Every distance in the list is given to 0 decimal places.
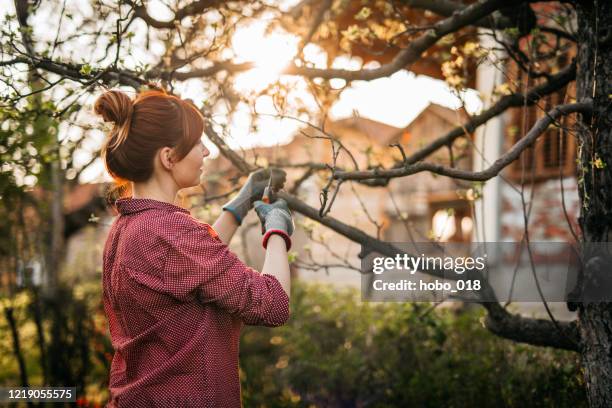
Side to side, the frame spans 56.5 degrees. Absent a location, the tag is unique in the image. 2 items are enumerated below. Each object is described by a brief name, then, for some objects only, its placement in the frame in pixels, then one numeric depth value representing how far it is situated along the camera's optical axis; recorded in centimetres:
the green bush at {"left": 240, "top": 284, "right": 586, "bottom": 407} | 385
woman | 166
